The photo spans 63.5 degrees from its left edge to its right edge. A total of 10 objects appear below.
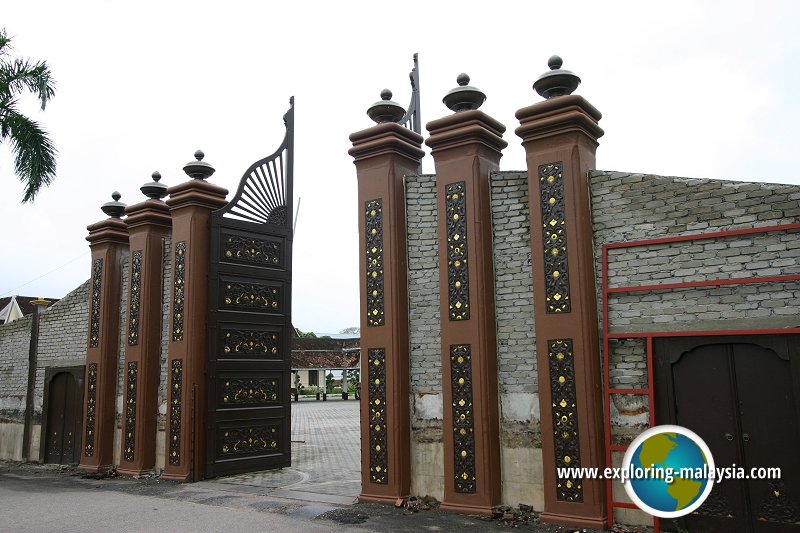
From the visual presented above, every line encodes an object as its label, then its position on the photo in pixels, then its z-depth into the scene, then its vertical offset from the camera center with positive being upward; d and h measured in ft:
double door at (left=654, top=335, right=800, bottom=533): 17.20 -1.37
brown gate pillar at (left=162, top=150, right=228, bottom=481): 29.48 +2.48
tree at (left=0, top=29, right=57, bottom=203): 40.19 +15.24
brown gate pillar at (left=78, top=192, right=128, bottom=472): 33.91 +1.89
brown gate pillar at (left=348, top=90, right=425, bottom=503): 23.13 +2.61
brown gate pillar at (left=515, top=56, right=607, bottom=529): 19.67 +2.35
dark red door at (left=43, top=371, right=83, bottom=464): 36.35 -2.42
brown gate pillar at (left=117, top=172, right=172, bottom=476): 31.76 +2.12
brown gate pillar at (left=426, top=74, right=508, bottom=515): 21.48 +2.36
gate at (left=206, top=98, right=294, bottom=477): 30.45 +2.08
